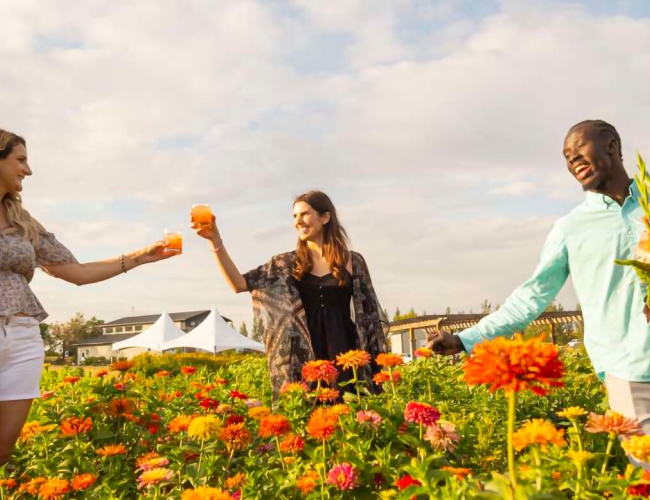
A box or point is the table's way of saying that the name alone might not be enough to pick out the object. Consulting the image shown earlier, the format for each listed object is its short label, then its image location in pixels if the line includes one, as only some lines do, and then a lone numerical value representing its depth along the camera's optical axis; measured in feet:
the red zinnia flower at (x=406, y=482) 6.17
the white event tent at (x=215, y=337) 79.30
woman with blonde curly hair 10.63
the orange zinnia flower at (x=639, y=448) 5.72
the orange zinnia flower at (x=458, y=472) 5.77
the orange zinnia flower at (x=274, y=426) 7.89
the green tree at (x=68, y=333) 258.37
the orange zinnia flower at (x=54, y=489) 8.36
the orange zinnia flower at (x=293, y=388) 9.23
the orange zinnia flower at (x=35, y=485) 8.87
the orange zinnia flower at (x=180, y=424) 8.47
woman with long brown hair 13.94
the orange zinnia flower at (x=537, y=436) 5.60
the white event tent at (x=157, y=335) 89.97
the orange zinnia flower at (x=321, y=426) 7.48
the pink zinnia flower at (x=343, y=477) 6.97
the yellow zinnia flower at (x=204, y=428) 7.88
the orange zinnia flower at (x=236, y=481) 7.55
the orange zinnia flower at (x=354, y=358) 9.79
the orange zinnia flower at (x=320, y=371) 9.65
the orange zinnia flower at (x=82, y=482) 8.23
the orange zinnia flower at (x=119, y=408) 10.46
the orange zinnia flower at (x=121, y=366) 11.55
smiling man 8.52
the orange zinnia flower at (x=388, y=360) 9.91
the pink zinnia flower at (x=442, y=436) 7.22
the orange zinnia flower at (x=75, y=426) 9.73
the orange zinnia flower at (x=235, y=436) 8.32
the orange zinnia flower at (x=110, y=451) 9.02
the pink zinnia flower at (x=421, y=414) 7.35
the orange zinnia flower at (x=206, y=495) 5.74
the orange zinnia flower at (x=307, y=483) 7.10
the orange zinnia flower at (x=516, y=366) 4.20
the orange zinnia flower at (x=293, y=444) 7.91
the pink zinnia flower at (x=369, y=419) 7.66
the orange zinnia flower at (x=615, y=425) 6.07
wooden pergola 37.08
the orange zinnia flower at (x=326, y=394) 9.26
